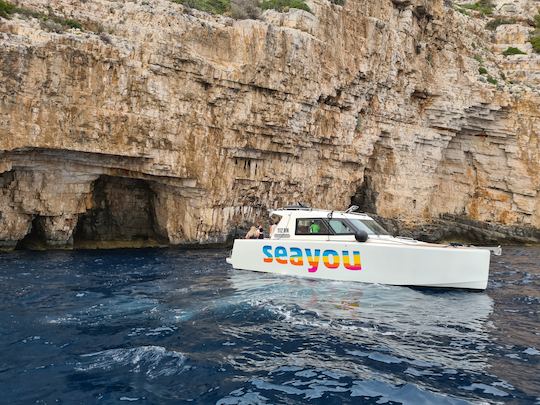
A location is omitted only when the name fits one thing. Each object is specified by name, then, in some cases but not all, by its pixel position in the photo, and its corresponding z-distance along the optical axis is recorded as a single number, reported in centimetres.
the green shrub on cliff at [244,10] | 2311
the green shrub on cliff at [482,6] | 4167
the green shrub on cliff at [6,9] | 1724
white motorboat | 1221
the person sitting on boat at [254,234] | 1561
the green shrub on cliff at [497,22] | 3828
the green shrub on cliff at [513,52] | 3516
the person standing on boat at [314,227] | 1391
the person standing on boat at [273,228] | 1484
